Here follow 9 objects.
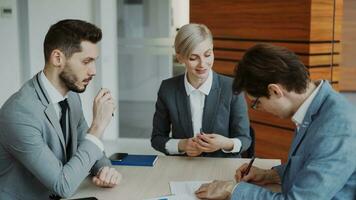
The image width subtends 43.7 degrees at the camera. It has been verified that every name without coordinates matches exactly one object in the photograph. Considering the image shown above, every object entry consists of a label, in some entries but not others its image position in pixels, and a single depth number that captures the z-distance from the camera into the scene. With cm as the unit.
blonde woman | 243
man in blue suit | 146
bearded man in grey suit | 180
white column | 530
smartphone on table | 233
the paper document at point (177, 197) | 179
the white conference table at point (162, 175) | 187
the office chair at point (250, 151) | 259
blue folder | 226
